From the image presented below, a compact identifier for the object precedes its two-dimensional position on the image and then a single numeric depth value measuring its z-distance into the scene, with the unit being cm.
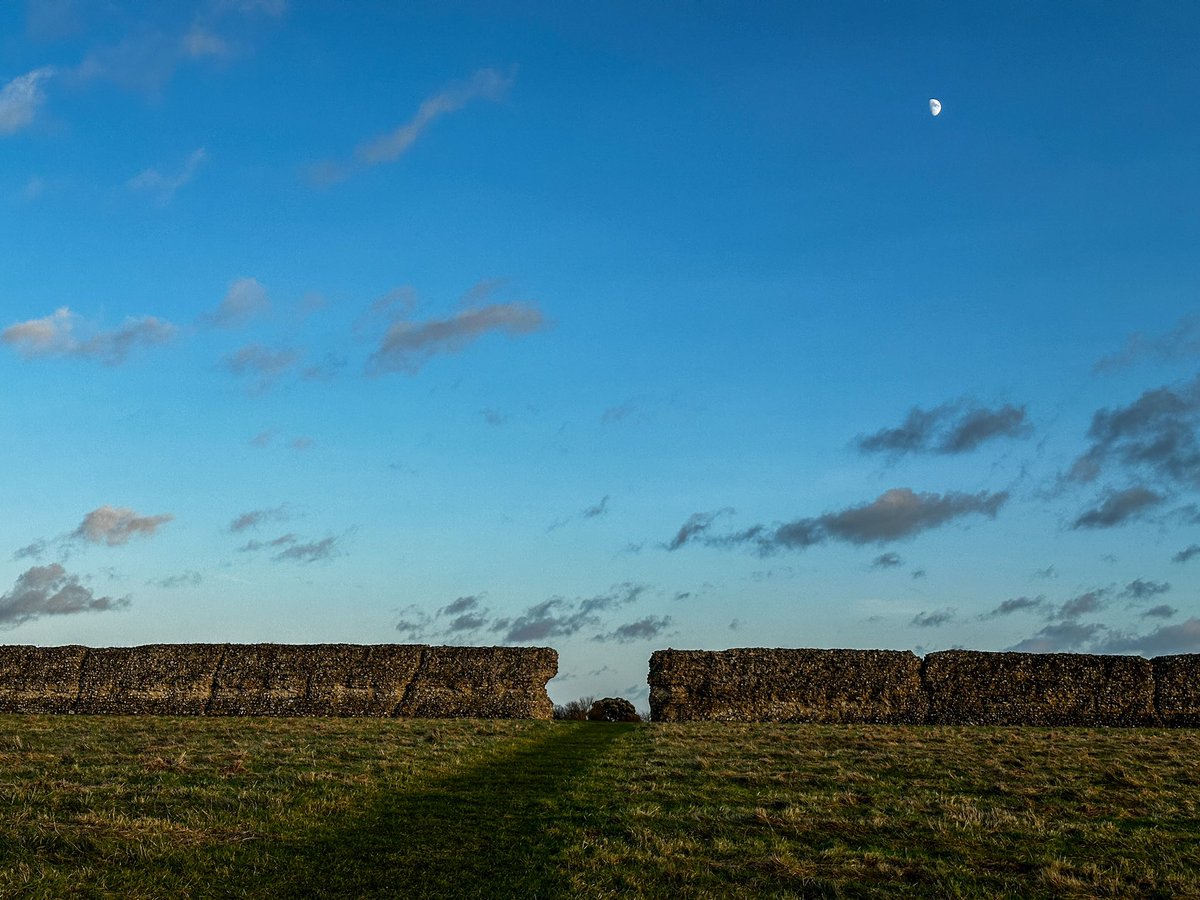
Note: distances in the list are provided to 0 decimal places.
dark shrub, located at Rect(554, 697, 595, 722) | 3453
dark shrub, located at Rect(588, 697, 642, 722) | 3403
